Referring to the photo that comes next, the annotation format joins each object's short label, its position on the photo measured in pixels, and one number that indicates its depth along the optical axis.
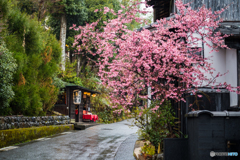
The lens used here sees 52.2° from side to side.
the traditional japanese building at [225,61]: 7.58
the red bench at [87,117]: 26.72
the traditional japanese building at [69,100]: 23.45
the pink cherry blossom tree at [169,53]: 7.75
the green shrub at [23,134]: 10.65
